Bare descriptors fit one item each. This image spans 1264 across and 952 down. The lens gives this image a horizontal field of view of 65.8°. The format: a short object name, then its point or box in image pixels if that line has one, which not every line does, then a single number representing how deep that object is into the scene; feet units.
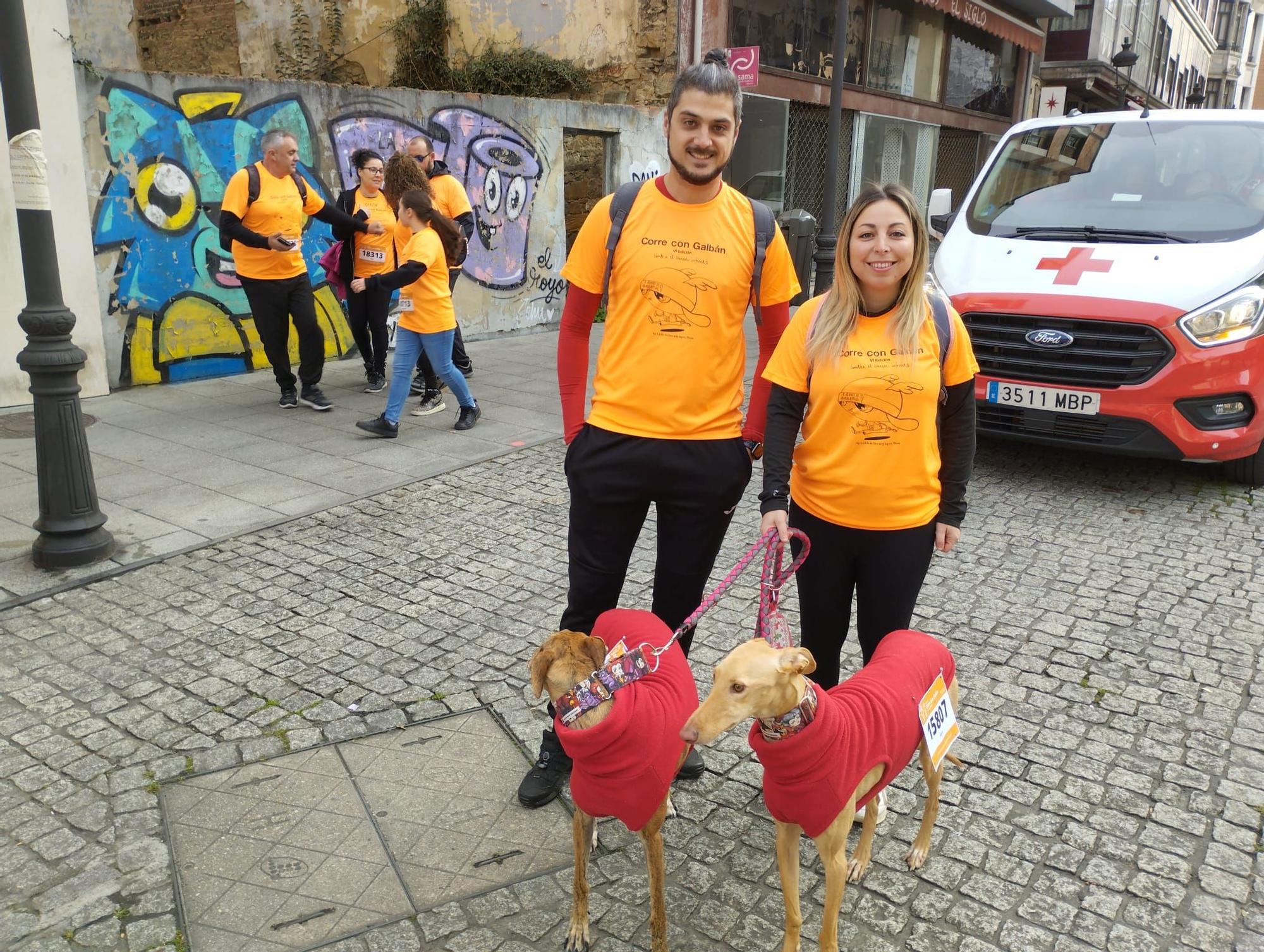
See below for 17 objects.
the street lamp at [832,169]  35.47
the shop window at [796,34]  46.29
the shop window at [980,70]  68.13
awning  61.62
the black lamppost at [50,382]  15.44
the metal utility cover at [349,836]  8.94
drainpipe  42.45
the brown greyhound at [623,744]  7.93
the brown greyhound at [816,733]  7.26
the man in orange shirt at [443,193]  28.17
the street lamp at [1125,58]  69.31
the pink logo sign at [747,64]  37.88
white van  19.38
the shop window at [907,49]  58.59
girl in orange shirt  23.17
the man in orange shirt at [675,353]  9.33
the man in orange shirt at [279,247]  24.72
